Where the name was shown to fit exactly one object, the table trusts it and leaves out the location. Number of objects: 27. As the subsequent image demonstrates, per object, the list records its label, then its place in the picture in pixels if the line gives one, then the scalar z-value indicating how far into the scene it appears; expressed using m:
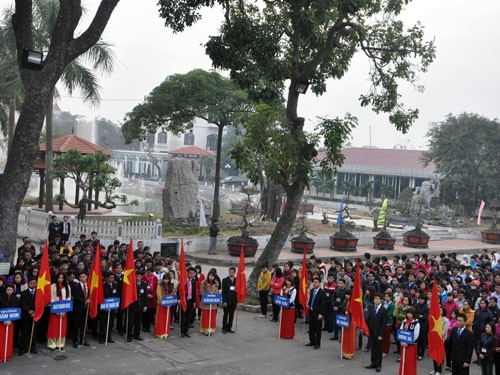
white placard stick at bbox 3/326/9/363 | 9.62
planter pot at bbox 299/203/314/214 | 47.42
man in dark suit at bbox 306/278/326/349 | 11.81
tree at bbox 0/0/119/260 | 13.01
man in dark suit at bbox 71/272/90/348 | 10.71
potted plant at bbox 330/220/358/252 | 25.98
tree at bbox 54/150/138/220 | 21.23
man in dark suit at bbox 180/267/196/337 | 12.04
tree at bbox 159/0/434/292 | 14.23
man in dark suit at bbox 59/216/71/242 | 18.81
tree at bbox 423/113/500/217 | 47.06
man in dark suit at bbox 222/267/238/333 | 12.64
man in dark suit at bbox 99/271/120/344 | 11.23
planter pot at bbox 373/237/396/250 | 27.75
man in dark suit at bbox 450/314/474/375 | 9.77
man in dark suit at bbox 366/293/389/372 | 10.62
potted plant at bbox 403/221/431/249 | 29.58
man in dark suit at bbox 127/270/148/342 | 11.40
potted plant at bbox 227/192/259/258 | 22.42
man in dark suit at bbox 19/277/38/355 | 10.00
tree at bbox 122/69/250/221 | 25.38
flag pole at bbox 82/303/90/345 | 10.95
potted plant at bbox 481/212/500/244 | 34.28
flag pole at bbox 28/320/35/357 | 10.09
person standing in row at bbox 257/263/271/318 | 14.23
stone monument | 27.47
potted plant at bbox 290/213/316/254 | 24.84
